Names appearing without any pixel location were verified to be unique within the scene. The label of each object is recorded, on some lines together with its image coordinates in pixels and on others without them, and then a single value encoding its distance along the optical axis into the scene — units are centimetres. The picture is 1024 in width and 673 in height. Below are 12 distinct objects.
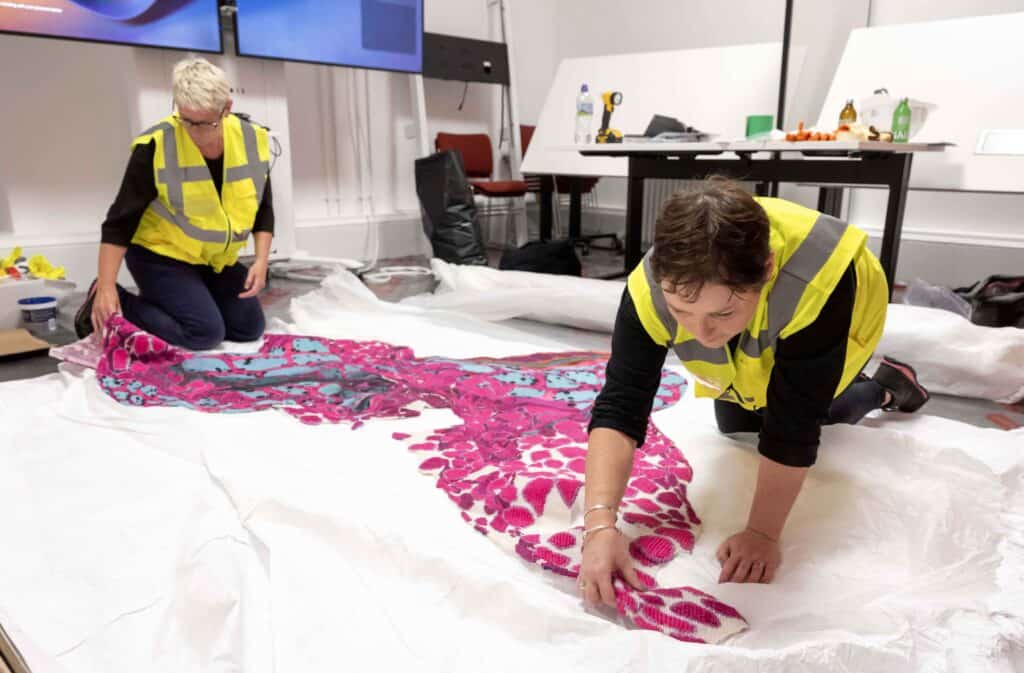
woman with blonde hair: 203
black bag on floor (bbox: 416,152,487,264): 405
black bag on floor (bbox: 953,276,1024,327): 254
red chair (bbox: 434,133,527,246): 433
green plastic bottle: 274
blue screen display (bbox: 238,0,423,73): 335
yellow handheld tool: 315
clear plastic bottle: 360
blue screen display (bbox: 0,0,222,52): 271
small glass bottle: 280
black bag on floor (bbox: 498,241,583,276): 338
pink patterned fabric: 108
